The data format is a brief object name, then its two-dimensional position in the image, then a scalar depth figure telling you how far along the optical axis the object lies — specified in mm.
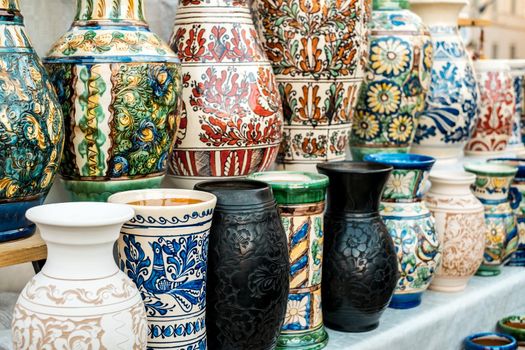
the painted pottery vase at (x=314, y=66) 1792
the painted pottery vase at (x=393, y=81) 2011
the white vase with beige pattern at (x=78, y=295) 1298
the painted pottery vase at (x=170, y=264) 1391
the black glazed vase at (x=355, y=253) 1673
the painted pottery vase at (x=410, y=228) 1819
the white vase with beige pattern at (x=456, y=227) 1929
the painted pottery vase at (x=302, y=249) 1581
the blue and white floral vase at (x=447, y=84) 2182
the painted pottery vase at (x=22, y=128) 1374
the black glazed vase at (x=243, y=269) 1463
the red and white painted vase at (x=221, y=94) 1652
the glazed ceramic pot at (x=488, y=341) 1859
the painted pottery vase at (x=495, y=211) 2057
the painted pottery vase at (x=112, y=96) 1489
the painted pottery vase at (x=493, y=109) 2399
